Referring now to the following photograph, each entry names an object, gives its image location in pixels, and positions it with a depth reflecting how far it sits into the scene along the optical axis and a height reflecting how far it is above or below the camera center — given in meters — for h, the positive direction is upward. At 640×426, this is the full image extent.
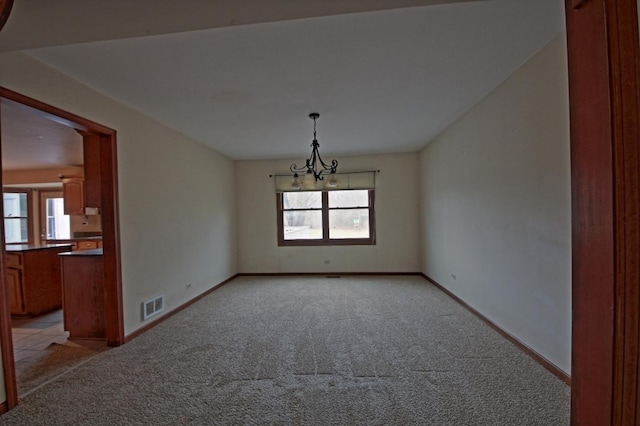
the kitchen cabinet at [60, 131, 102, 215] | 2.90 +0.48
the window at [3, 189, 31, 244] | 6.99 +0.08
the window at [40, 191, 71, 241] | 7.22 +0.01
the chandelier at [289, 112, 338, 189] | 3.59 +0.44
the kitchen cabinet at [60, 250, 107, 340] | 3.08 -0.83
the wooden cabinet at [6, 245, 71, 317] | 3.76 -0.81
